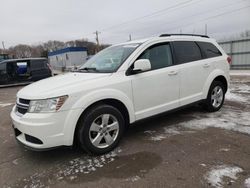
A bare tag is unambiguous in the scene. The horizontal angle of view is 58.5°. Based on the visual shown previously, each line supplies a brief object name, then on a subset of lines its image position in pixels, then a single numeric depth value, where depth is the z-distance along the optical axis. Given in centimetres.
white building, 4105
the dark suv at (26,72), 1312
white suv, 300
